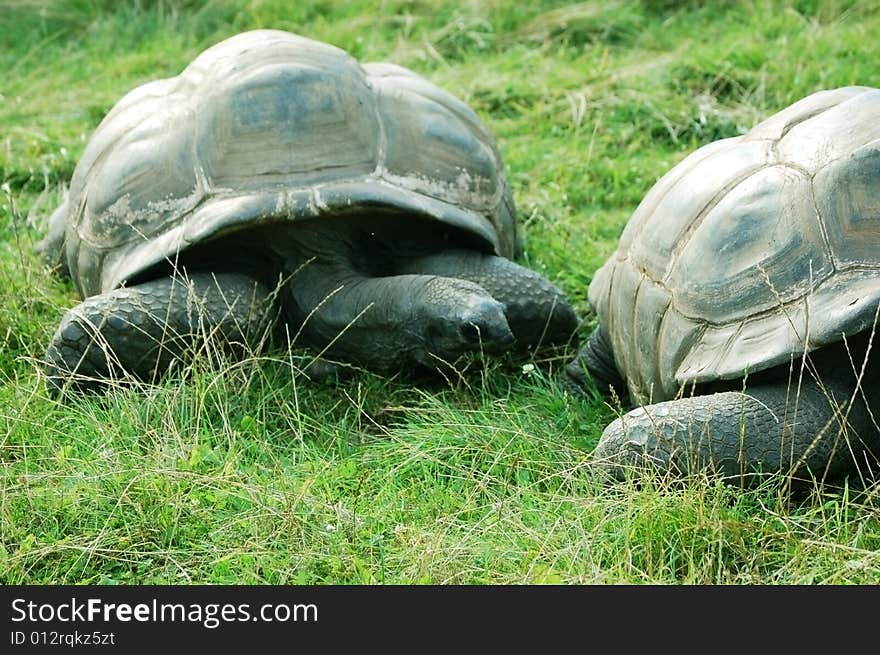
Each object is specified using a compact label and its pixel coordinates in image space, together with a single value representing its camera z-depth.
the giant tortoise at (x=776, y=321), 6.85
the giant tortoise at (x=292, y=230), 9.20
